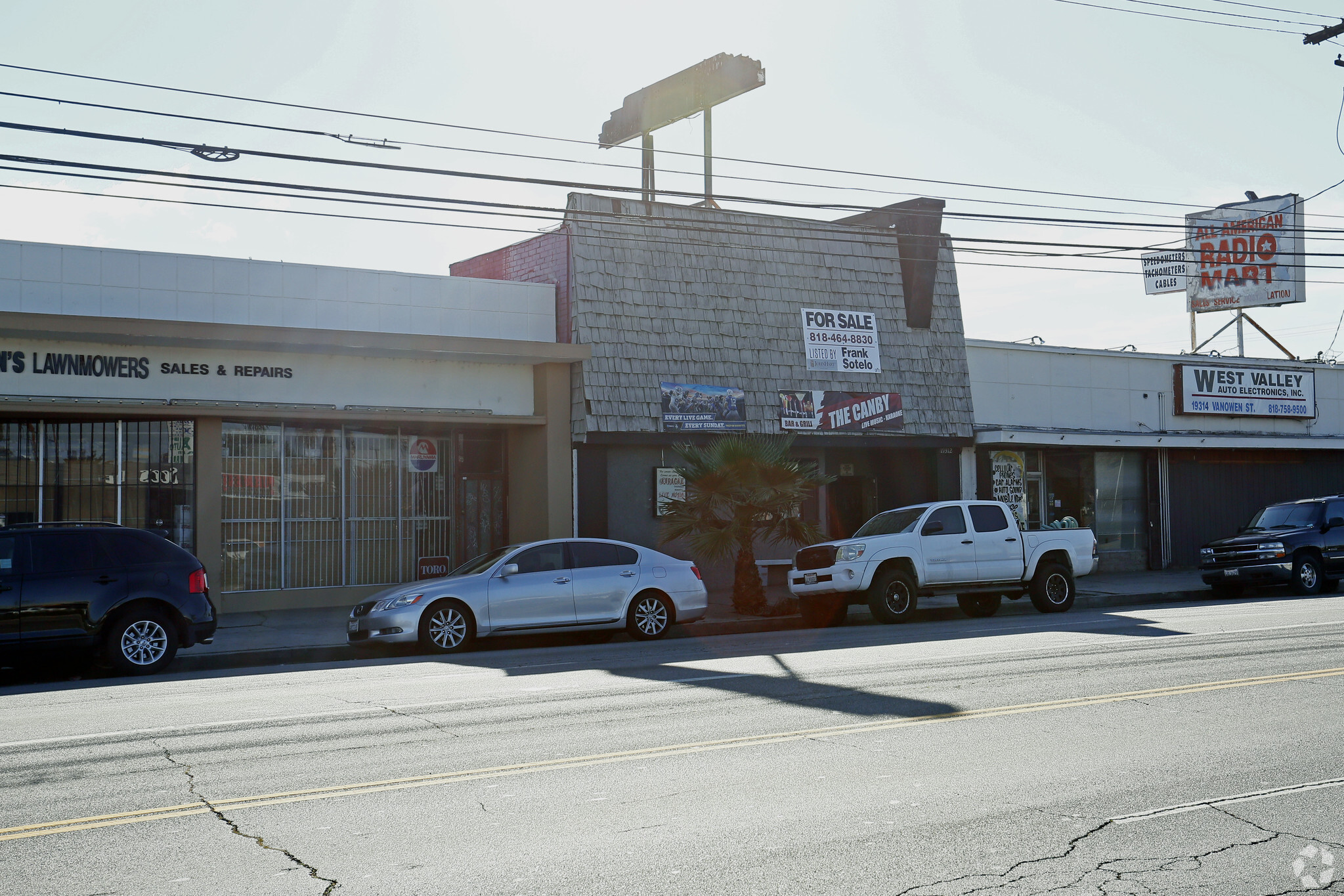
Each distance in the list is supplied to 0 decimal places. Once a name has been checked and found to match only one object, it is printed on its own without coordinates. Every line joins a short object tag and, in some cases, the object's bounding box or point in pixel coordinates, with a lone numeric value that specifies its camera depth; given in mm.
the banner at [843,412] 23406
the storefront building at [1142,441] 26438
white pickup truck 17312
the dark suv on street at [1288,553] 21141
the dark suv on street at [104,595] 12227
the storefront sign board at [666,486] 22031
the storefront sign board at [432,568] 21062
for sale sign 23953
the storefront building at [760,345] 21500
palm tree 17953
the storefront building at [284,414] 17453
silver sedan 14289
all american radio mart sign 34000
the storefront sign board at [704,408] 22000
